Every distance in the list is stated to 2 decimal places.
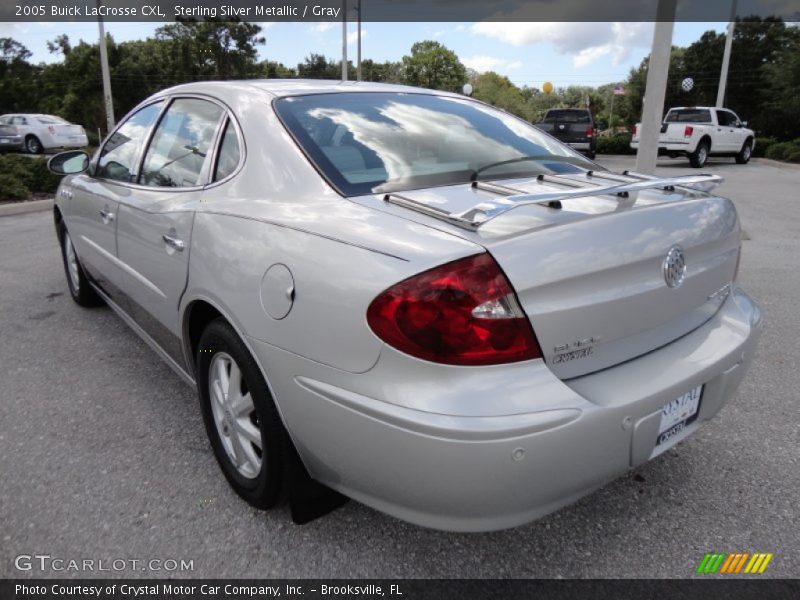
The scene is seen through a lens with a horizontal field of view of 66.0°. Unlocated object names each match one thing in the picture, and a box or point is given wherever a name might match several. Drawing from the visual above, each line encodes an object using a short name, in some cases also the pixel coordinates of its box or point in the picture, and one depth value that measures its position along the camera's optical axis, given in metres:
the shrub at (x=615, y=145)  26.84
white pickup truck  17.78
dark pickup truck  19.36
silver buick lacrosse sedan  1.60
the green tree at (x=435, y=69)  66.75
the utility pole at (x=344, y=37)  27.47
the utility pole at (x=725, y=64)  22.81
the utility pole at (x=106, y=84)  22.74
